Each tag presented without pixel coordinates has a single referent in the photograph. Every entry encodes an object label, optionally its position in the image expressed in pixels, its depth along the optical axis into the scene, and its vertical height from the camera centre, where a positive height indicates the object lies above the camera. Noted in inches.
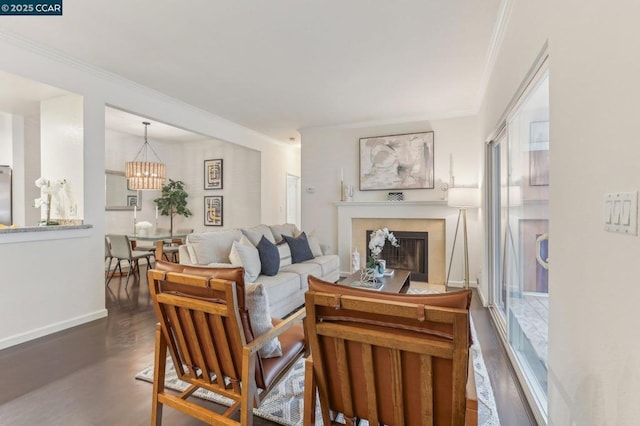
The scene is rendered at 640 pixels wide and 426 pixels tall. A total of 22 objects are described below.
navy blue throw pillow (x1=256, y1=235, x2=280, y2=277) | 134.6 -20.4
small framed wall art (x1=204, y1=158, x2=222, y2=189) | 271.1 +31.3
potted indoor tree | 265.1 +8.1
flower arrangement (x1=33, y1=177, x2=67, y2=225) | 128.6 +7.6
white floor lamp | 166.6 +5.5
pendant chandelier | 202.9 +22.9
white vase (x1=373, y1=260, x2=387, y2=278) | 138.8 -26.4
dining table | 199.3 -17.6
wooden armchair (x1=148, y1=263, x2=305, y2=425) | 55.1 -25.0
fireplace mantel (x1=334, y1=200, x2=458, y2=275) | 191.3 -1.9
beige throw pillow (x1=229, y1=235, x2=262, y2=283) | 122.0 -19.4
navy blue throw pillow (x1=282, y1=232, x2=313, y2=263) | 166.4 -21.0
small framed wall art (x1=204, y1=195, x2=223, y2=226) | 271.3 -1.1
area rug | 70.7 -46.6
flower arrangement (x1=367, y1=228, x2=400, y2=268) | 132.8 -13.9
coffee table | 124.6 -31.0
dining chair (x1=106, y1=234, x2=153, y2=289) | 181.9 -23.2
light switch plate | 33.1 -0.2
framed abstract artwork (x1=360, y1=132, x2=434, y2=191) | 197.0 +31.3
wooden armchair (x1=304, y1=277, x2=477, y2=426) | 38.3 -19.6
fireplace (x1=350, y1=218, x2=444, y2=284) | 194.7 -16.4
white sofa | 120.7 -24.7
